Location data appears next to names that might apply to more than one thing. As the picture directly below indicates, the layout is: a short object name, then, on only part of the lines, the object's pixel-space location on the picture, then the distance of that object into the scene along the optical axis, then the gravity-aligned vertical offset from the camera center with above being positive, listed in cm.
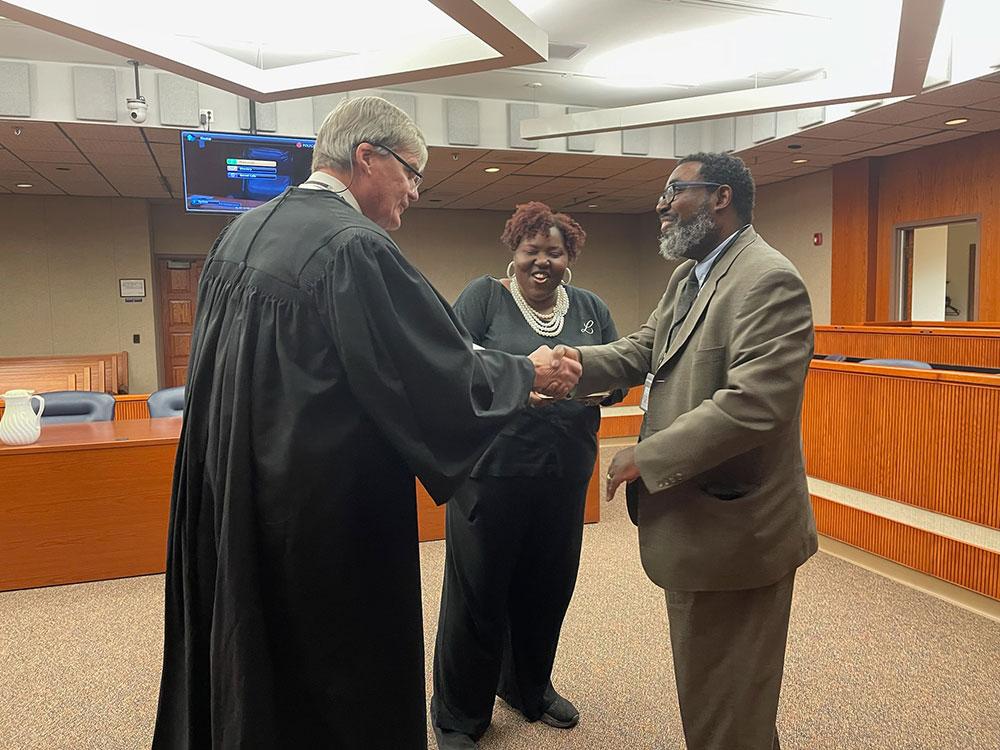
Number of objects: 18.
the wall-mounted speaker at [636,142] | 784 +181
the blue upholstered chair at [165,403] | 471 -54
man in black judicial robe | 138 -29
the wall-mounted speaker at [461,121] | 723 +189
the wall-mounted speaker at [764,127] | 744 +187
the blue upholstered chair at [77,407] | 466 -55
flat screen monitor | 578 +118
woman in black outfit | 217 -61
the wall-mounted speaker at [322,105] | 676 +194
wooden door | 1045 +15
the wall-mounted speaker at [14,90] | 582 +181
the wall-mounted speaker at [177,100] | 620 +183
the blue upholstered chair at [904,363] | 431 -32
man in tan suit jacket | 151 -34
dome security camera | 588 +166
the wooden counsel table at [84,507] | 352 -90
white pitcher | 355 -48
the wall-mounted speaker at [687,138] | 816 +193
